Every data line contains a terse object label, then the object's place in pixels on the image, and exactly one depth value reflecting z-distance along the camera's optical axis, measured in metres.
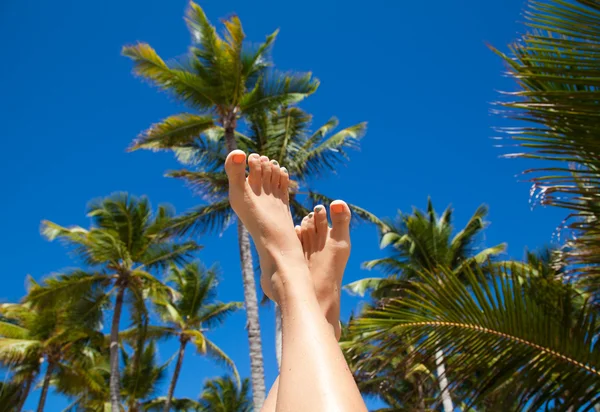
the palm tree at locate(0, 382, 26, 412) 15.48
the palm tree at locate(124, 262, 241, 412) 15.56
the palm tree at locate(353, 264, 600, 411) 2.51
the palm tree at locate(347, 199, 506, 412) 14.38
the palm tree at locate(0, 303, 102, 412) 12.94
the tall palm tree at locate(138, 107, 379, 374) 10.95
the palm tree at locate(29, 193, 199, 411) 12.13
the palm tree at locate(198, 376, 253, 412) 20.49
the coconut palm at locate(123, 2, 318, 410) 10.12
